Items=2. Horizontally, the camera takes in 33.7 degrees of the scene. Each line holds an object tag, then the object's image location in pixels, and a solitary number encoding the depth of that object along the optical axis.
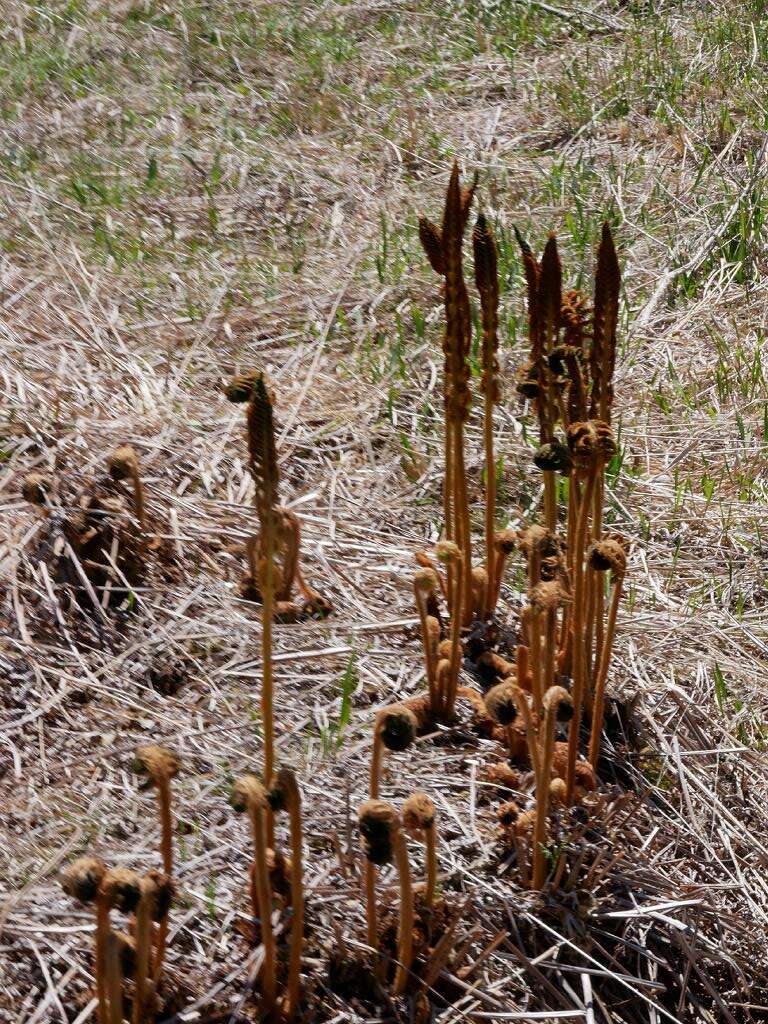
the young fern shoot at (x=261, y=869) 1.55
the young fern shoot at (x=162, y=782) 1.59
